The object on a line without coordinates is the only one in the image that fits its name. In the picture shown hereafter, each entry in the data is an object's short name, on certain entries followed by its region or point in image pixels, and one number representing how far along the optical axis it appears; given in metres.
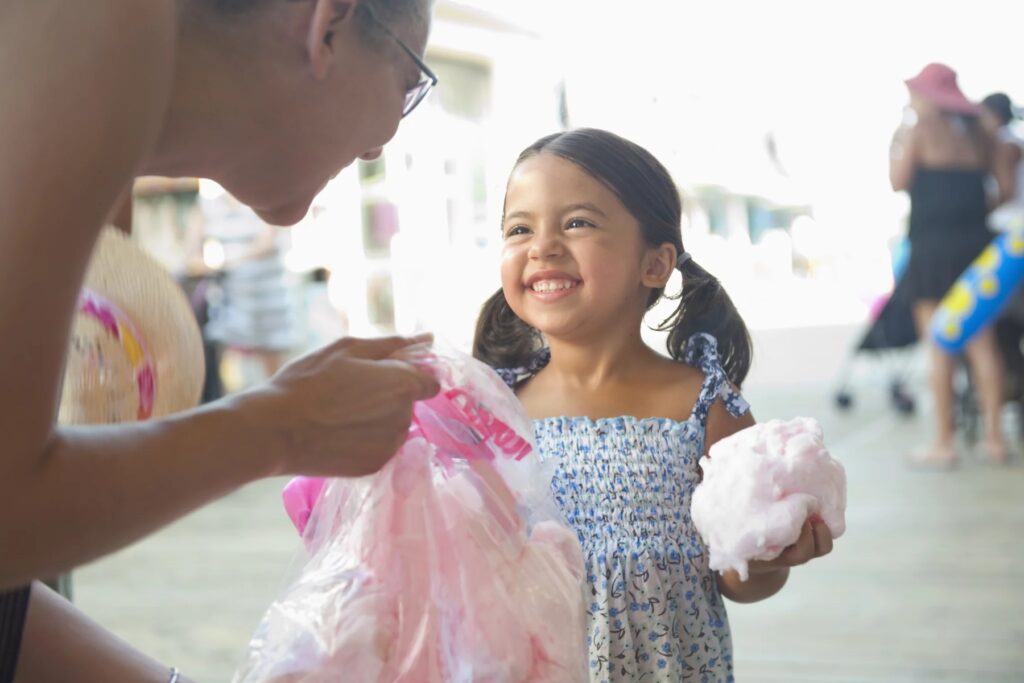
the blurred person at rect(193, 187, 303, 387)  5.81
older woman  0.72
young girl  1.37
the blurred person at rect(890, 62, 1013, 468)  4.78
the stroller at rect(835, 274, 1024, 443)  5.26
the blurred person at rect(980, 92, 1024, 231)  4.87
